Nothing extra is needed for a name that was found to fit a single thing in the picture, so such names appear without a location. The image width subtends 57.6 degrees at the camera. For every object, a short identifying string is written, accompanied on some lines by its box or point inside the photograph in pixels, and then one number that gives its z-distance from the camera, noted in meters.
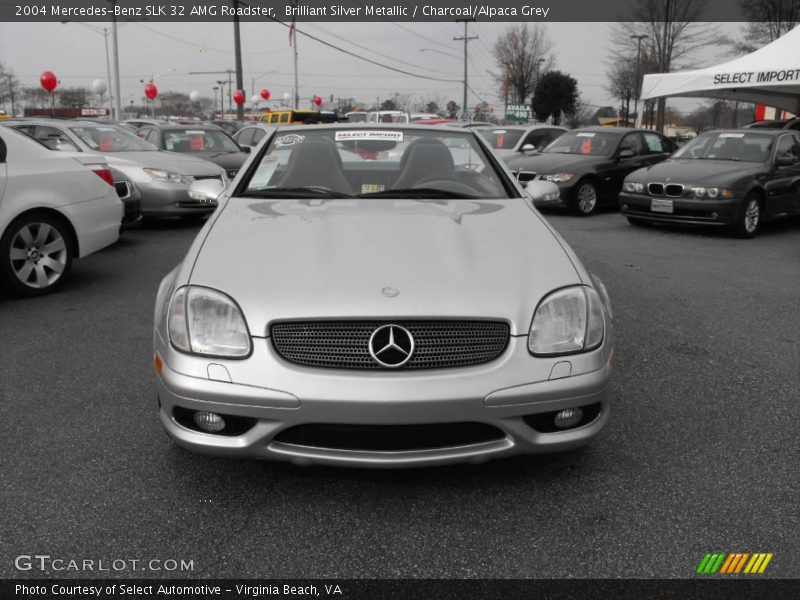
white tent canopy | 14.69
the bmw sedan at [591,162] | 11.99
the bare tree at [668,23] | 36.97
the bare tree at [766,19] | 30.78
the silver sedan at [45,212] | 5.76
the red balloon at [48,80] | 19.02
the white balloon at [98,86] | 27.94
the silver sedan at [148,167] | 9.70
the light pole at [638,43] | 39.53
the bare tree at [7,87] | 44.80
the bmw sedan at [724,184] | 9.49
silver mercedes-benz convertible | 2.44
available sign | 43.50
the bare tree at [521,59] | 54.09
